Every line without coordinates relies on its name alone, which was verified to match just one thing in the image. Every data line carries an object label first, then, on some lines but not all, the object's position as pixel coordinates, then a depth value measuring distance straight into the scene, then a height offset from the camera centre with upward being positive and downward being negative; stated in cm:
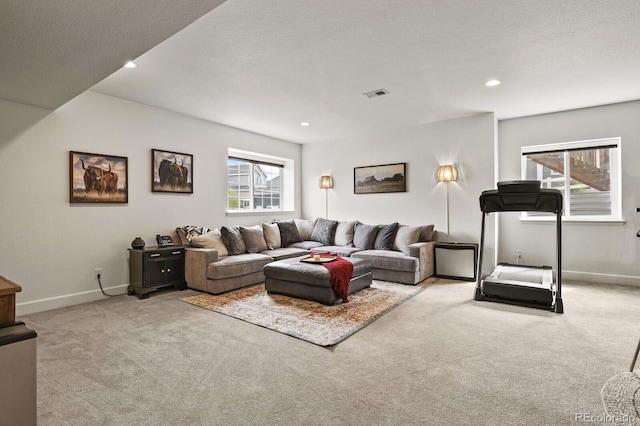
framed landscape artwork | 622 +65
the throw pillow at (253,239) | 538 -47
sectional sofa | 447 -63
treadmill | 368 -88
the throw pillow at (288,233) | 621 -42
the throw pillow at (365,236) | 582 -46
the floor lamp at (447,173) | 552 +64
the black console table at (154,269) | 420 -77
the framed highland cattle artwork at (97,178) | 399 +45
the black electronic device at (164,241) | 458 -41
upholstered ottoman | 380 -86
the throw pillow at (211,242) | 478 -44
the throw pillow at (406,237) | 544 -45
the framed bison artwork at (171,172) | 477 +63
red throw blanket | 380 -78
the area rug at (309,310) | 303 -111
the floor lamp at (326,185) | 704 +57
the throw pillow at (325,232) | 645 -42
